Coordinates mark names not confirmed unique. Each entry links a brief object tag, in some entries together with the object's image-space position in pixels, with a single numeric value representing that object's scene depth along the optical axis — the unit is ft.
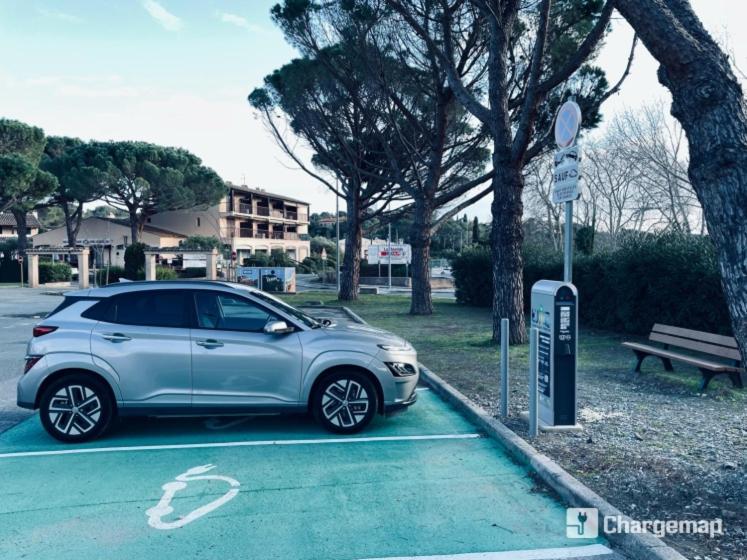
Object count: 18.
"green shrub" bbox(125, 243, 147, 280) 123.54
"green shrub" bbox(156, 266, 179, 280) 127.44
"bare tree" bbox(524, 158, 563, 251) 127.44
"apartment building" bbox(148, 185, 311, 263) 205.67
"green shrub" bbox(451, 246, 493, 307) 76.33
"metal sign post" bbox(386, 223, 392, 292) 123.15
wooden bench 25.18
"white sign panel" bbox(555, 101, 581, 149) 18.94
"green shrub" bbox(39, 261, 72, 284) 138.10
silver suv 18.94
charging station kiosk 18.83
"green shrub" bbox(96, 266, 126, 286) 133.64
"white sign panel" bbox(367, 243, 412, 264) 125.18
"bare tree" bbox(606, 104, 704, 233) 88.79
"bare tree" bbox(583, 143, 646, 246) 107.04
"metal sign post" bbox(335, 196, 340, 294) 96.15
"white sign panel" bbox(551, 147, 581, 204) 18.89
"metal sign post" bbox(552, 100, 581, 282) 18.94
